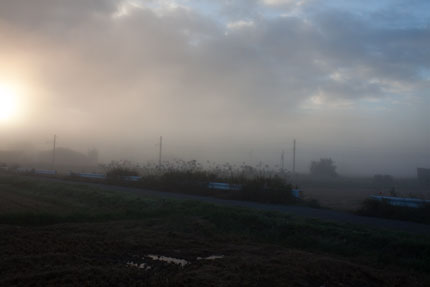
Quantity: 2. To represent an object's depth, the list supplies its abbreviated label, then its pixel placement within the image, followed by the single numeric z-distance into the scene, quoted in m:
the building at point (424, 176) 50.49
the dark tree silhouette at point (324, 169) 90.94
